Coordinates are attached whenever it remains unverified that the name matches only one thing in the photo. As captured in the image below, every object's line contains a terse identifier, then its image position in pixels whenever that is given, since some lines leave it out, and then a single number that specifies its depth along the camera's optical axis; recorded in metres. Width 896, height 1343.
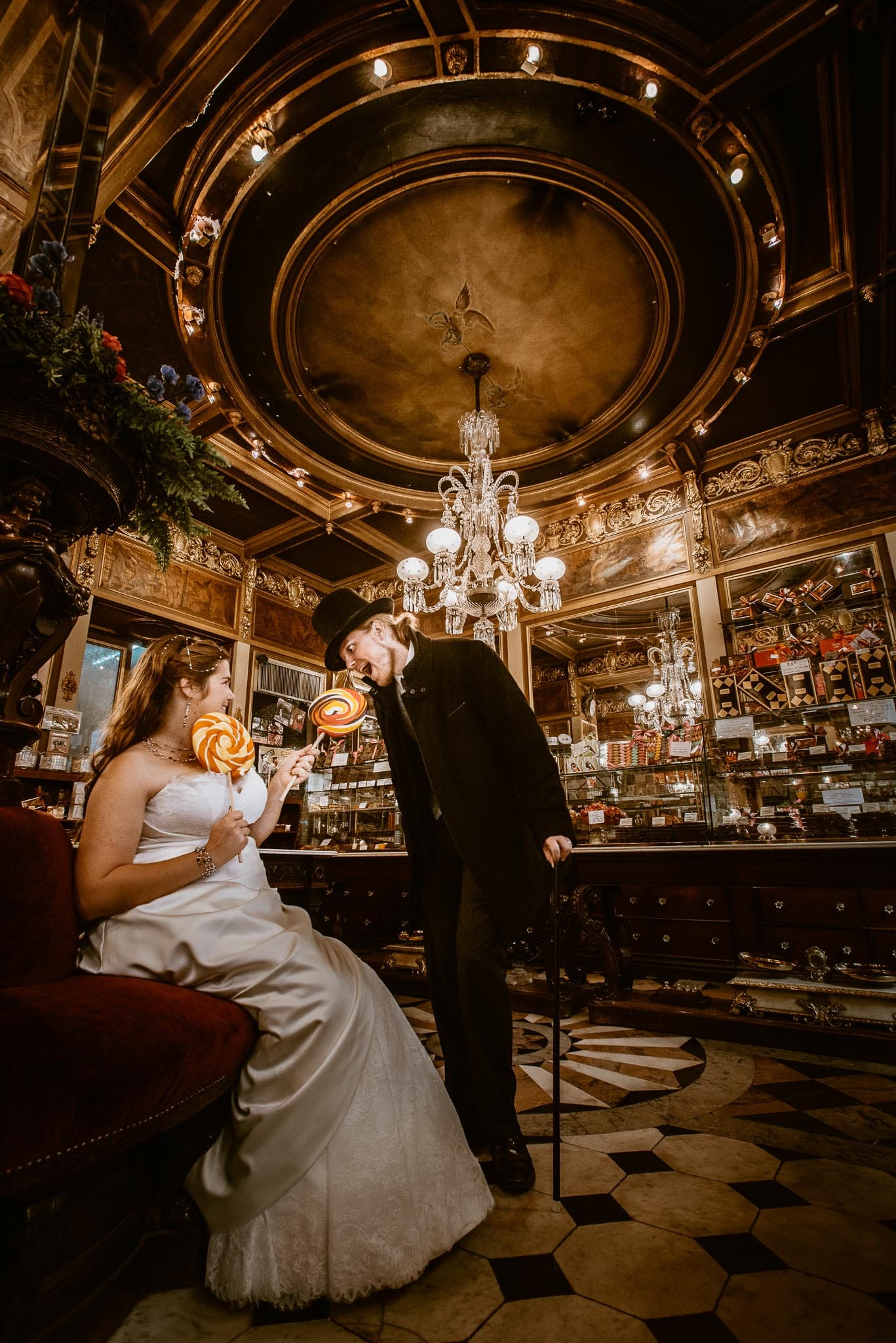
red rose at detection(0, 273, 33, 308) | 2.01
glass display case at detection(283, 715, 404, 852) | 6.07
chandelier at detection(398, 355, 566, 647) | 5.05
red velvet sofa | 0.82
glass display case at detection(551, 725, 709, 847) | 4.73
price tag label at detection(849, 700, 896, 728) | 4.30
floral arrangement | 1.99
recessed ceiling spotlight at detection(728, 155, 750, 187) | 3.74
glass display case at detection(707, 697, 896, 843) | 4.11
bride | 1.16
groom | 1.75
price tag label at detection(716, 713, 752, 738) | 4.60
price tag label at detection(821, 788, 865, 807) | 4.13
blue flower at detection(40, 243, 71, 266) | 2.22
